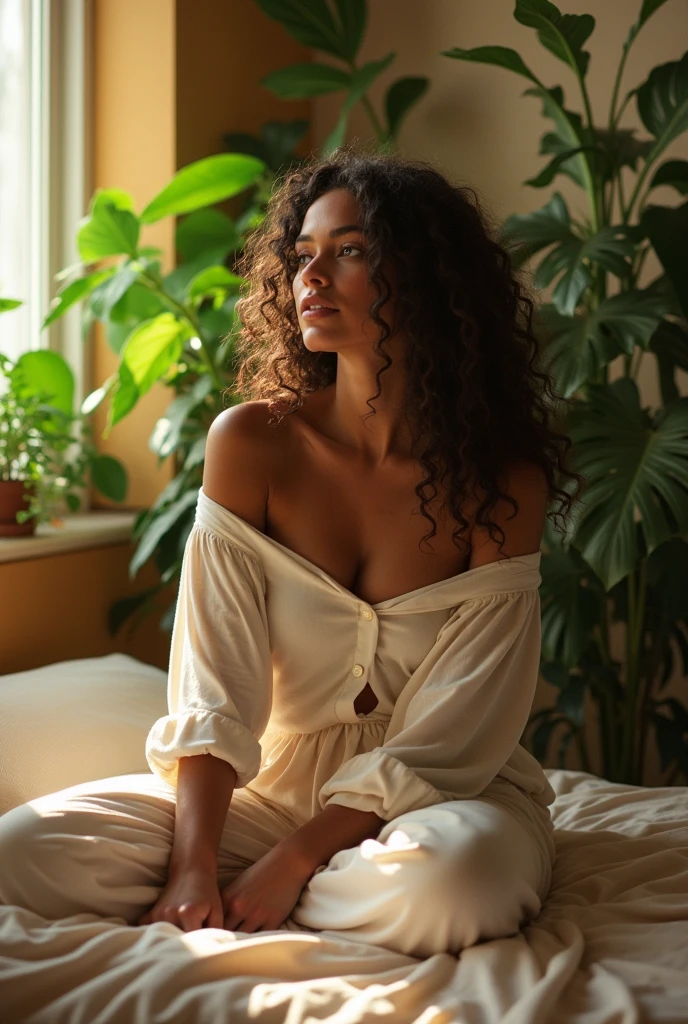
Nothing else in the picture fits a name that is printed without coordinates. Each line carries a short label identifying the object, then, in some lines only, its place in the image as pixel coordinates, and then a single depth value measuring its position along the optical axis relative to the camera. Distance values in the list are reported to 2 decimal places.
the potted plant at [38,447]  2.44
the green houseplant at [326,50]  2.65
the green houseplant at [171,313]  2.47
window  2.73
